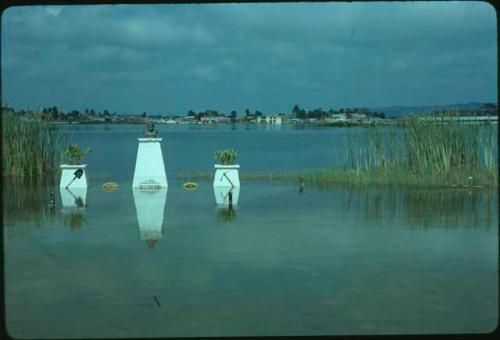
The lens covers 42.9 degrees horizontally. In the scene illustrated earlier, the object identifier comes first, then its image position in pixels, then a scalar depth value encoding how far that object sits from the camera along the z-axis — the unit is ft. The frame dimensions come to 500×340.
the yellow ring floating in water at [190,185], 35.58
